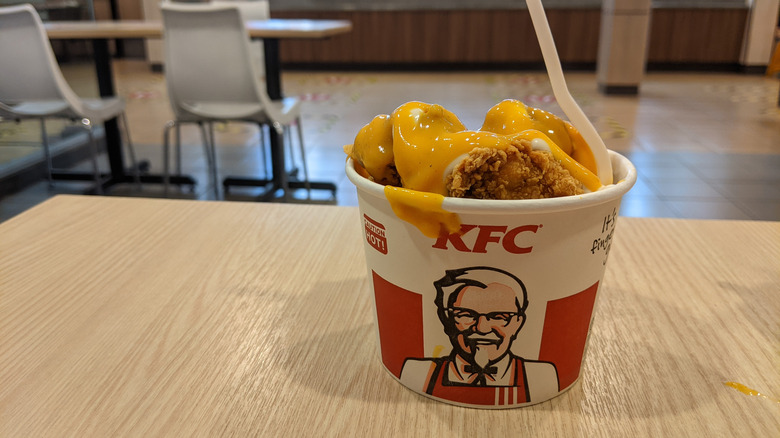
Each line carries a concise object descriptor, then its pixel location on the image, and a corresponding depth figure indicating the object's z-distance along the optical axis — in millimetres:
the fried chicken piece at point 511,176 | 362
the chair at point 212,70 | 2377
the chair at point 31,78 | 2463
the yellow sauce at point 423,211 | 357
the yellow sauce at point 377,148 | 411
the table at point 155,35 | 2479
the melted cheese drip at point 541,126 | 420
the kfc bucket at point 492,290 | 368
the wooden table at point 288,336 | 404
